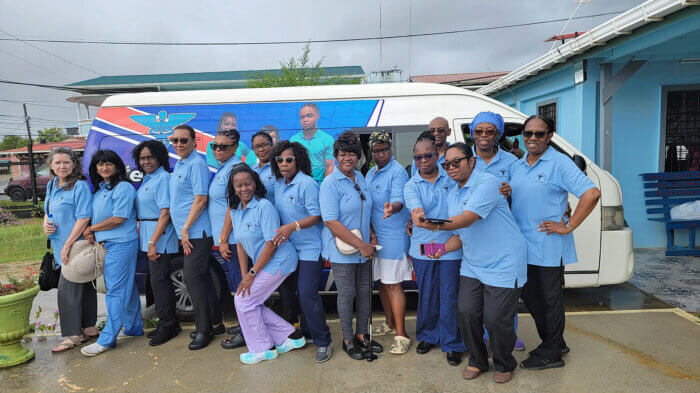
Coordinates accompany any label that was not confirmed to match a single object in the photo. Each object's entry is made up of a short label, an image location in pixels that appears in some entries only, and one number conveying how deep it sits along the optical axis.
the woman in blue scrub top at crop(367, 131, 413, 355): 3.47
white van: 4.26
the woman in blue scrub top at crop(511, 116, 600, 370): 3.07
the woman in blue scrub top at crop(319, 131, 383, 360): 3.24
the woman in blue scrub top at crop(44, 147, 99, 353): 3.75
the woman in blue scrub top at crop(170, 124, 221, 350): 3.70
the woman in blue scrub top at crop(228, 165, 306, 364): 3.36
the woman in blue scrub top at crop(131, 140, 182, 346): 3.79
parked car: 18.09
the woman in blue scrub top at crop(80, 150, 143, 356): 3.76
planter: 3.57
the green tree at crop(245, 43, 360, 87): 13.93
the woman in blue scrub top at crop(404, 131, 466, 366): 3.31
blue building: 6.88
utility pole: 11.54
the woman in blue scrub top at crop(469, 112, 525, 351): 3.32
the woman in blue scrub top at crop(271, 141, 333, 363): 3.40
